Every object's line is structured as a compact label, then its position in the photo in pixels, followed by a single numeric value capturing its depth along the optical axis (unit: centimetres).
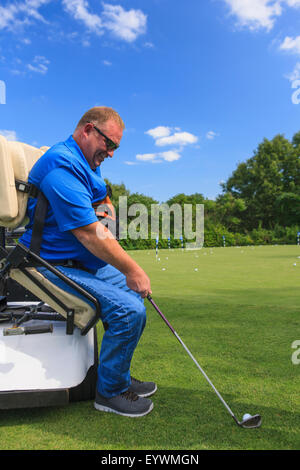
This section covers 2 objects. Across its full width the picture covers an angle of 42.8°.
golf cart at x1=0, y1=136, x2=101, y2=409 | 198
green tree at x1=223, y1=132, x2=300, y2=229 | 4666
